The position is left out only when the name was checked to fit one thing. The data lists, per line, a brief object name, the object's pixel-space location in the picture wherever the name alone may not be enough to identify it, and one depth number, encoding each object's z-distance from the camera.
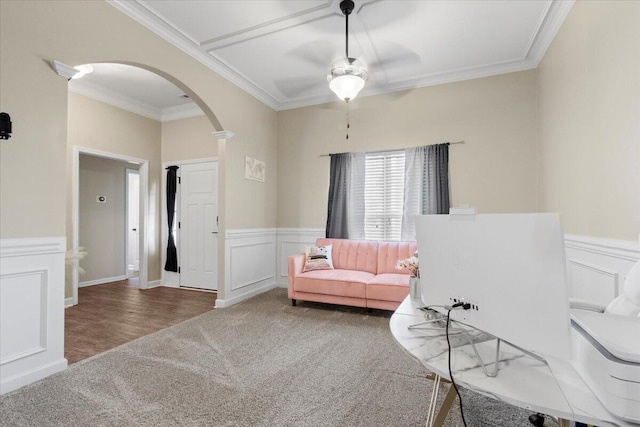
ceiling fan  3.09
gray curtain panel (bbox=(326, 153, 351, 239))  4.65
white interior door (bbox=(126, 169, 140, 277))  6.20
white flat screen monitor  0.75
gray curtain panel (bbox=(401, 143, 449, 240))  4.11
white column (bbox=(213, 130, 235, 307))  4.04
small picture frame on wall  4.46
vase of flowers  1.68
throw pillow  4.17
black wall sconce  1.95
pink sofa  3.55
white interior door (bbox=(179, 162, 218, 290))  5.00
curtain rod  4.13
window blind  4.45
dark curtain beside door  5.27
